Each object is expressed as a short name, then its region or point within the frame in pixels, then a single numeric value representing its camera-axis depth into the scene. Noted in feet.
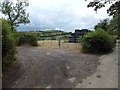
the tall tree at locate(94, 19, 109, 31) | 72.85
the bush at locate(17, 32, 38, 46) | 39.18
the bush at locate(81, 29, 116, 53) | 30.35
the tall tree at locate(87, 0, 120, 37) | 32.78
